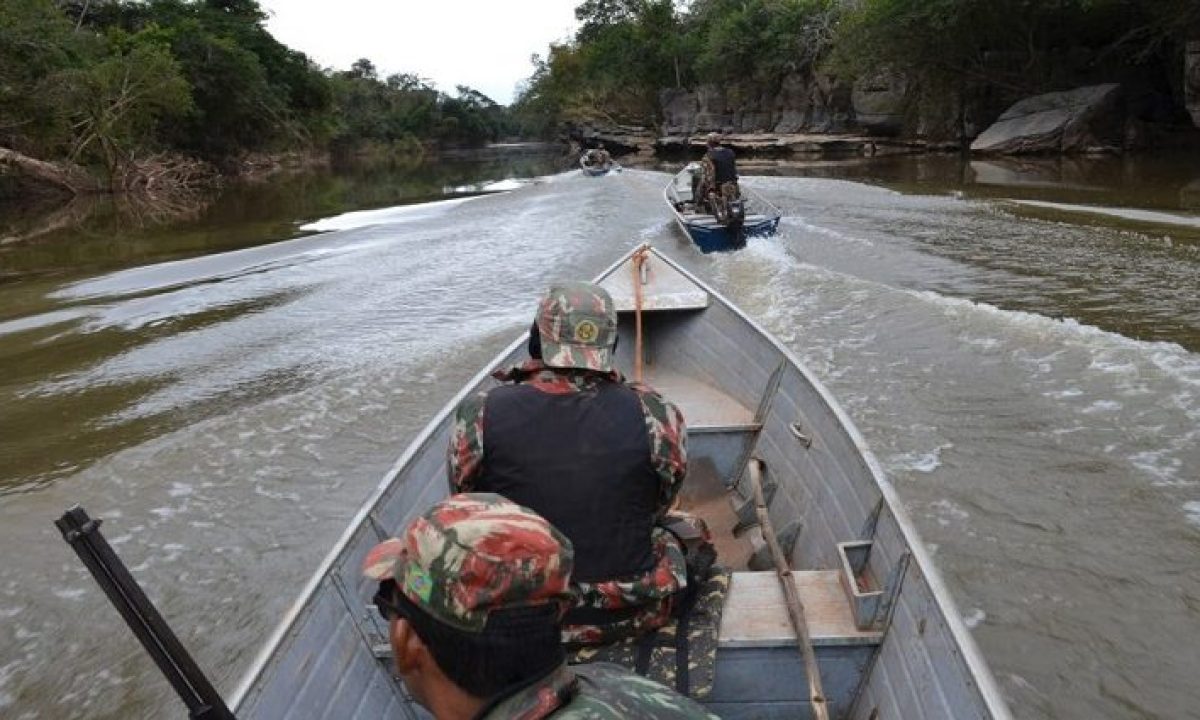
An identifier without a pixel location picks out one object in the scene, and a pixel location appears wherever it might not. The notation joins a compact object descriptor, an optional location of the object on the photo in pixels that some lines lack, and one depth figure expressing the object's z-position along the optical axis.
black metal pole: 1.40
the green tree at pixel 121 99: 28.30
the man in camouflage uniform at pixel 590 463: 2.29
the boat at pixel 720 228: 12.23
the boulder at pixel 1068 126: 24.91
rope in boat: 5.76
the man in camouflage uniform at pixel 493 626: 1.17
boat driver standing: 12.74
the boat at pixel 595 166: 29.75
